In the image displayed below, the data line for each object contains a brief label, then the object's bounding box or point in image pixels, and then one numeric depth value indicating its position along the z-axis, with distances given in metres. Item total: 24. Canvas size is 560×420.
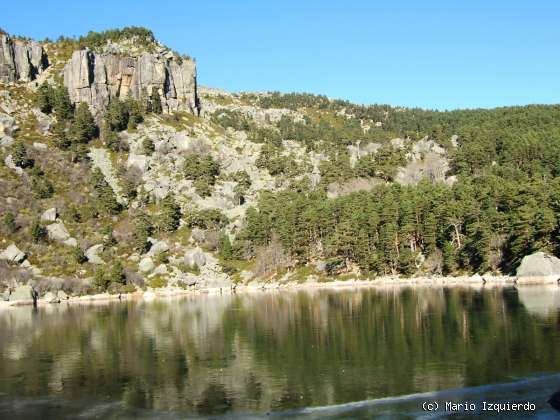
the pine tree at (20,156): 176.38
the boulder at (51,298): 132.05
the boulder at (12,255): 140.68
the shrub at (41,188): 168.62
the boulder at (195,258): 152.38
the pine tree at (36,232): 149.62
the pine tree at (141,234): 155.12
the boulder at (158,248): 154.51
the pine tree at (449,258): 131.00
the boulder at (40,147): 190.00
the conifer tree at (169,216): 166.25
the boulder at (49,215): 159.12
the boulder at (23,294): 130.38
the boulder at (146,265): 148.25
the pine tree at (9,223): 150.57
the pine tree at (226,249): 158.12
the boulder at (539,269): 105.88
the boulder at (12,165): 175.25
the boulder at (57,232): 154.04
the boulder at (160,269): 148.12
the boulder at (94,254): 148.50
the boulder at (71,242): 152.88
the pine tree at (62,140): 195.32
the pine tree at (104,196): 169.62
